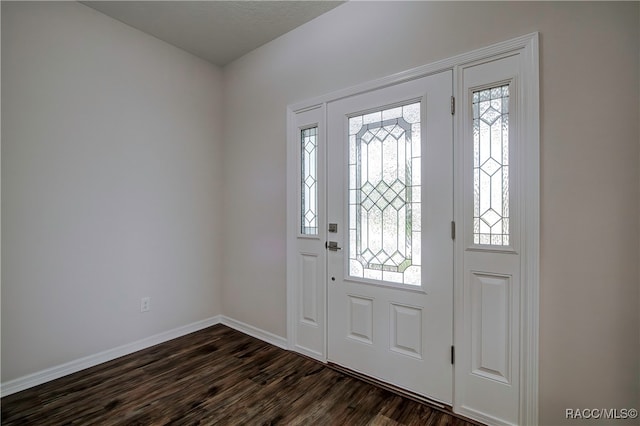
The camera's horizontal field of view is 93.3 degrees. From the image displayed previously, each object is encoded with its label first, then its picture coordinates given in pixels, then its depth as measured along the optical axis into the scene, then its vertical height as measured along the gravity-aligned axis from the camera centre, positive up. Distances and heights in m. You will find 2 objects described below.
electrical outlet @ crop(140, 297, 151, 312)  2.75 -0.84
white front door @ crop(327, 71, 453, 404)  1.92 -0.17
